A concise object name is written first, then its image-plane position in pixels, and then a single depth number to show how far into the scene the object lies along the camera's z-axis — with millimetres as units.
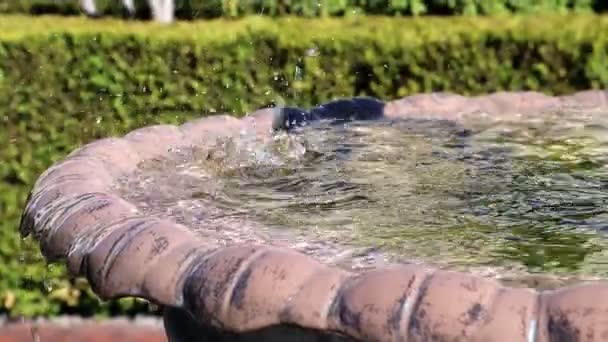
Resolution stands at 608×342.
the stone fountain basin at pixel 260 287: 1389
